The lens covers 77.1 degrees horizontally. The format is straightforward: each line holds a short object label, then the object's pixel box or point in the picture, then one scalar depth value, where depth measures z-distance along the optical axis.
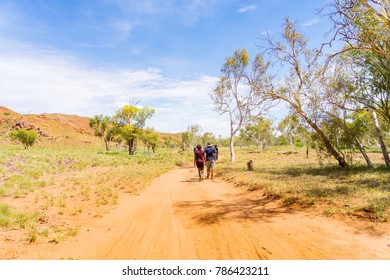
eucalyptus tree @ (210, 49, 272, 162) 28.36
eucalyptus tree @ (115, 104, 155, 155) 43.91
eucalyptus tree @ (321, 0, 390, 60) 7.23
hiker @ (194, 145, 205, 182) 15.71
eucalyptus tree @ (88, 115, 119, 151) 60.62
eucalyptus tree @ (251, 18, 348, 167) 15.61
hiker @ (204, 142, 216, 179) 16.31
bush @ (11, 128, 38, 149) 52.56
